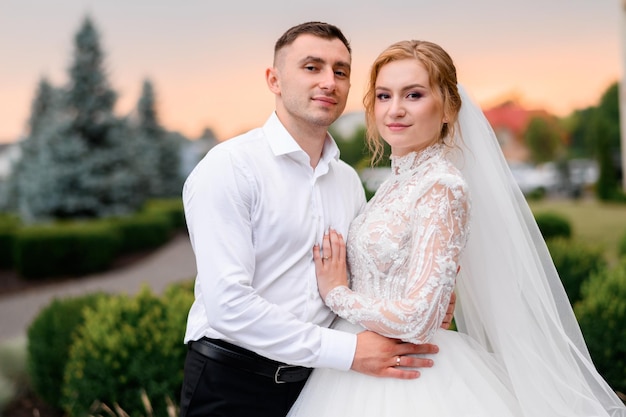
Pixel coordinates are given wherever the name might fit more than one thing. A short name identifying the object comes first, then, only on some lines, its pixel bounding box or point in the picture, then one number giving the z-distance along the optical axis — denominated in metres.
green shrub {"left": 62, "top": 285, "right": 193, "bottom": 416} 4.45
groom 2.29
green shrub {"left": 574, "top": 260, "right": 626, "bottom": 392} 4.59
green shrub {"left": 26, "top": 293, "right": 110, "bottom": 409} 5.53
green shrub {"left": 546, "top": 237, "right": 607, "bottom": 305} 6.97
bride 2.27
